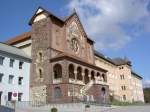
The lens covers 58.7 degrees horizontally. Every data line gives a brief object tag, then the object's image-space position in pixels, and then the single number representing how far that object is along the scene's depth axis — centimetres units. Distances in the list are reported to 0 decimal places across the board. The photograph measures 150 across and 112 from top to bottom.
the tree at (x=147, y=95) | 6199
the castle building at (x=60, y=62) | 2414
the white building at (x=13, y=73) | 2310
